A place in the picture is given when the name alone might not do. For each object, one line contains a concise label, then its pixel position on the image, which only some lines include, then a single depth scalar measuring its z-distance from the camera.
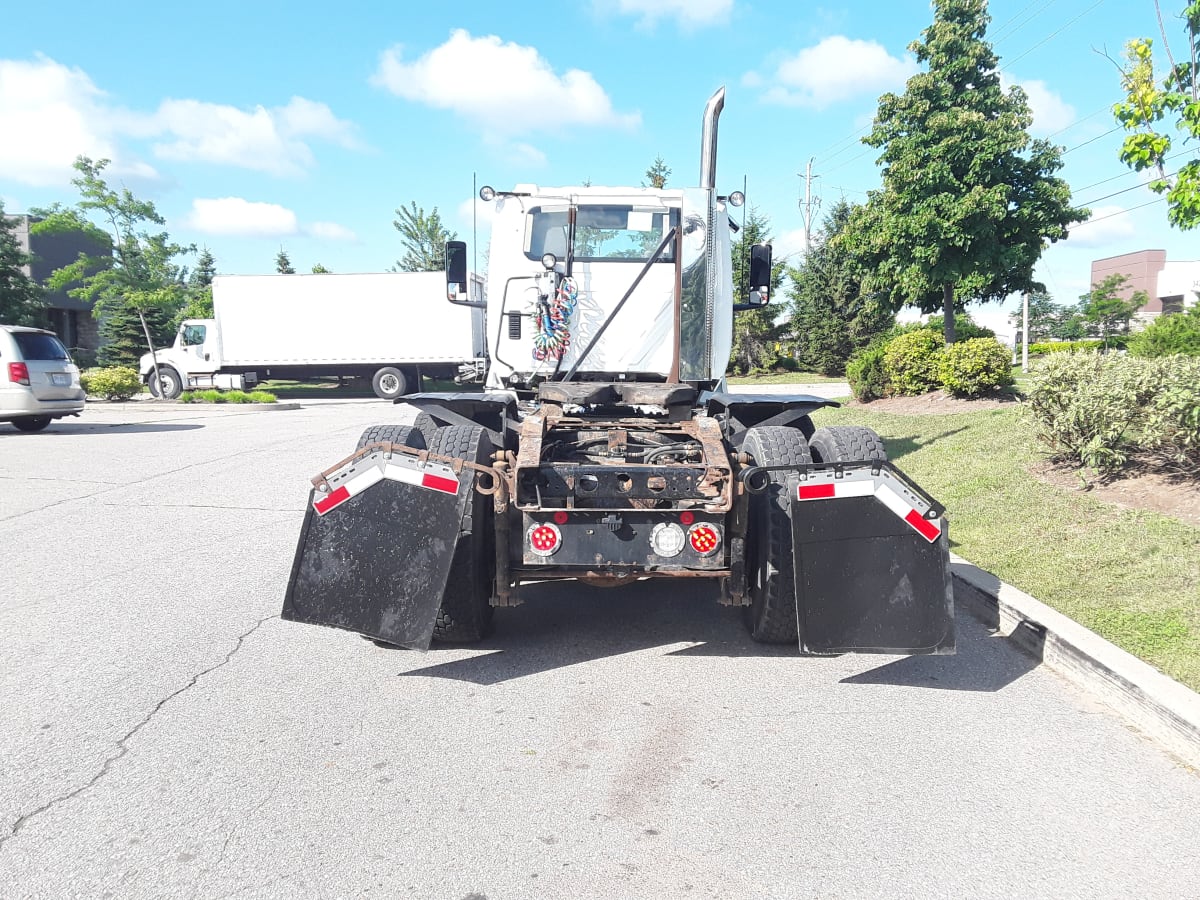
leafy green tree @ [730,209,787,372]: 33.53
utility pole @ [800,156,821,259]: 47.58
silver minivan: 14.98
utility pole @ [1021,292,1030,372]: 29.69
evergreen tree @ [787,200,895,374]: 31.93
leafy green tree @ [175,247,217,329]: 39.28
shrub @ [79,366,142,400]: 22.50
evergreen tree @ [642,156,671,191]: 29.96
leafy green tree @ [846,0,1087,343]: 16.12
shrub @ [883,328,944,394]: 15.27
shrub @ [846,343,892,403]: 16.47
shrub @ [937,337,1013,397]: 13.73
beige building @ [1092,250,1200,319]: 75.94
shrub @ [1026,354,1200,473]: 6.83
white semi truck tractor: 4.22
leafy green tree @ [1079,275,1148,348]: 58.22
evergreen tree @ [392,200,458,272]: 43.69
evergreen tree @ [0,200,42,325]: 33.34
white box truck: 27.45
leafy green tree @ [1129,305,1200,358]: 13.42
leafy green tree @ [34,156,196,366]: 27.03
